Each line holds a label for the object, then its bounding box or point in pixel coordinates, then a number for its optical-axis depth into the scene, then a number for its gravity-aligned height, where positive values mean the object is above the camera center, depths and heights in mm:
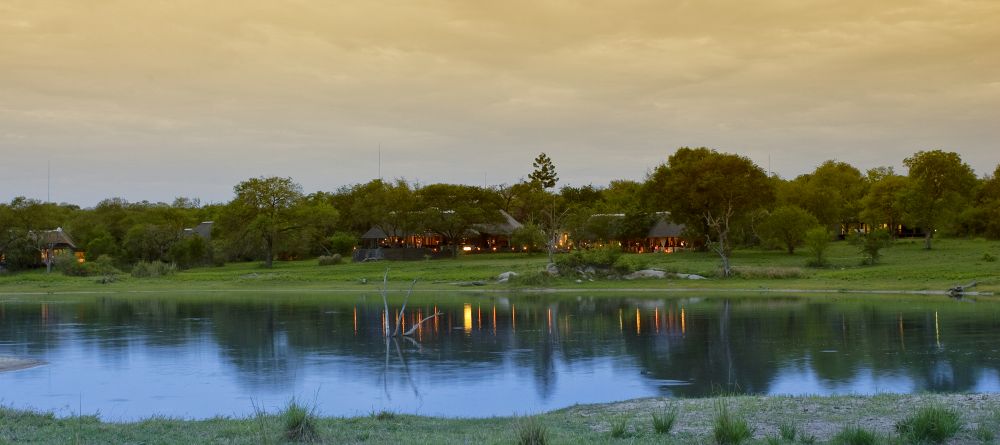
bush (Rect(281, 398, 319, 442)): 14492 -2624
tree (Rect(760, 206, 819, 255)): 81681 +832
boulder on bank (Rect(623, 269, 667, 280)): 70062 -2473
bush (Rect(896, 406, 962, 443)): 13695 -2743
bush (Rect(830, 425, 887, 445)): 13094 -2735
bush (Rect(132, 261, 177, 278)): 89188 -1422
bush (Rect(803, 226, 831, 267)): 70619 -609
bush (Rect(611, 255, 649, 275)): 71562 -1816
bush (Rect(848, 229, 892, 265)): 70688 -869
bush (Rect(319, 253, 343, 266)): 94688 -1082
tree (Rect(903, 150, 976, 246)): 86250 +4309
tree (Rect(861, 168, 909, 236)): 98938 +3161
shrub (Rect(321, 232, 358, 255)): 109812 +587
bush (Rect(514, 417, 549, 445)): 12898 -2513
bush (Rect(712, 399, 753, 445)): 13688 -2708
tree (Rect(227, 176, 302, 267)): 96500 +4532
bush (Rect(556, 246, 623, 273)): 71812 -1338
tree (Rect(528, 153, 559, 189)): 141375 +9794
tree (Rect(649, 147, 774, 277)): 80250 +3891
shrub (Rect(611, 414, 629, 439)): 15203 -2959
